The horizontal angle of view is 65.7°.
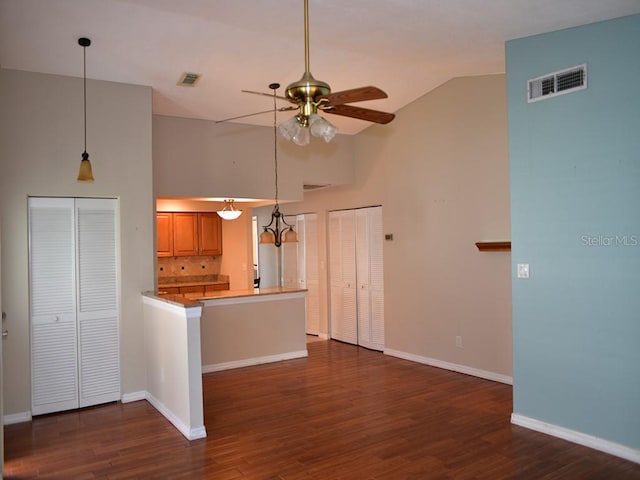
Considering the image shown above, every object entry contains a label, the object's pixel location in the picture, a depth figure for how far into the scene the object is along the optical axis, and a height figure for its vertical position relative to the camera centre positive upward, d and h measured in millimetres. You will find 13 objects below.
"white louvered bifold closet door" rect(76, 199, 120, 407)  4910 -497
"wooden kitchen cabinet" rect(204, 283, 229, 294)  8875 -665
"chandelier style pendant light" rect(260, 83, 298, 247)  6301 +152
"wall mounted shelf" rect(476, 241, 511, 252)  5199 -27
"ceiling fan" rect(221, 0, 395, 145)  2561 +793
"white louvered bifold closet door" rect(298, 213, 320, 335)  8398 -417
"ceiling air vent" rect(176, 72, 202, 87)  4961 +1751
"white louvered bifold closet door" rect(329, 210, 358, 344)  7676 -455
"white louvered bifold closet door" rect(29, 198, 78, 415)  4703 -501
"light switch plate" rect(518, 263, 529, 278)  4133 -227
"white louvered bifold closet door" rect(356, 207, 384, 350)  7160 -454
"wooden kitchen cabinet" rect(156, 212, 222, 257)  8422 +286
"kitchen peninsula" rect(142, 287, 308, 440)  4074 -1000
